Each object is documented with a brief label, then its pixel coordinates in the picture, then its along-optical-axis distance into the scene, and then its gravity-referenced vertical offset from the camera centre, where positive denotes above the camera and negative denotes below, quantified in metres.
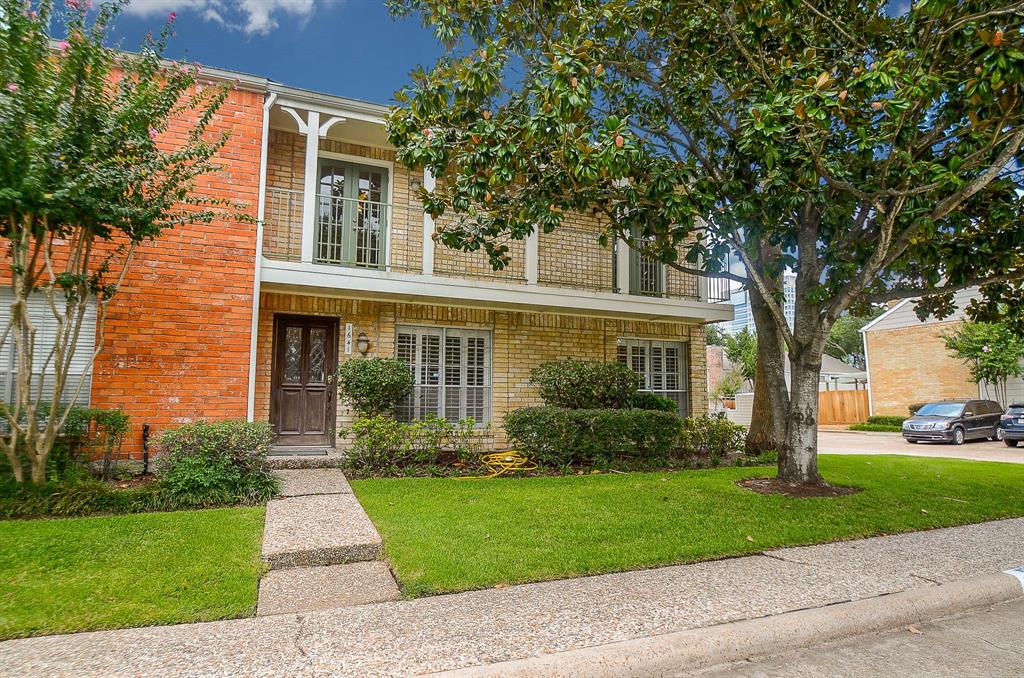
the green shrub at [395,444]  8.22 -0.60
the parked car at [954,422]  18.42 -0.57
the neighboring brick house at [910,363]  23.86 +1.77
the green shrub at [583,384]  9.84 +0.32
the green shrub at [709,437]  10.18 -0.58
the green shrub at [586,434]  9.01 -0.48
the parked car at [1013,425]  17.17 -0.59
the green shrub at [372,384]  8.76 +0.27
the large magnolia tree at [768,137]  5.79 +2.90
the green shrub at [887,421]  24.34 -0.68
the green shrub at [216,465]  6.21 -0.69
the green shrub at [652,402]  10.98 +0.03
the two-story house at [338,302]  7.86 +1.69
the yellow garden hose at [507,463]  8.76 -0.91
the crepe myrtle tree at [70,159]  5.51 +2.41
